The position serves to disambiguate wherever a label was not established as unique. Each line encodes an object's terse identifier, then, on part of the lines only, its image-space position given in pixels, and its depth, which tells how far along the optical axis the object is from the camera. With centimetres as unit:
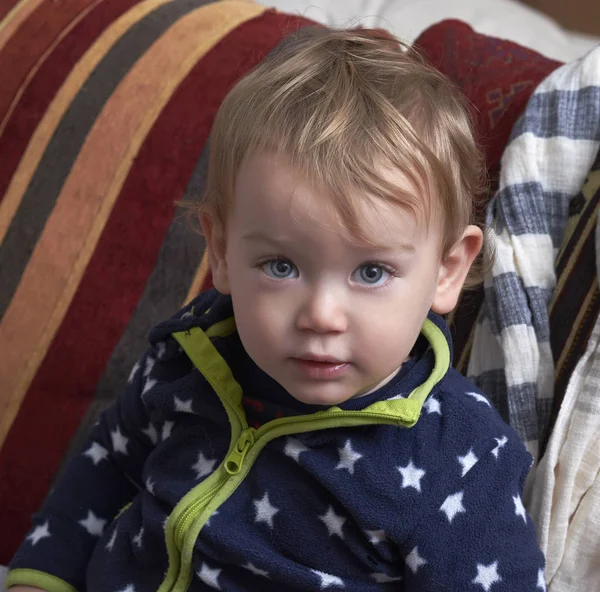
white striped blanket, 105
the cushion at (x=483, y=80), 116
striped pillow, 127
